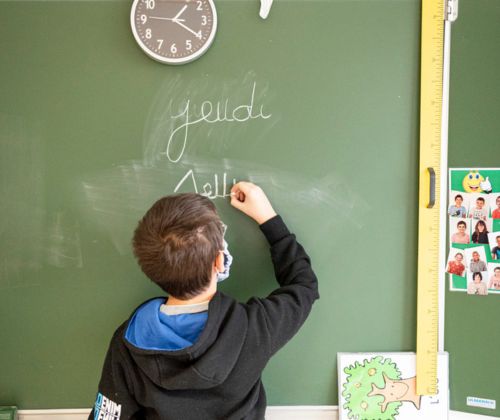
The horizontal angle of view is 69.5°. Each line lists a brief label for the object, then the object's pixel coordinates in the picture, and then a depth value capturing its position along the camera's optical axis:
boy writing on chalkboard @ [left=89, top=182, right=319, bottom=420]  0.77
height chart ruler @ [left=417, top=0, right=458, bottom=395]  1.07
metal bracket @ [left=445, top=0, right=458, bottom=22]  1.06
